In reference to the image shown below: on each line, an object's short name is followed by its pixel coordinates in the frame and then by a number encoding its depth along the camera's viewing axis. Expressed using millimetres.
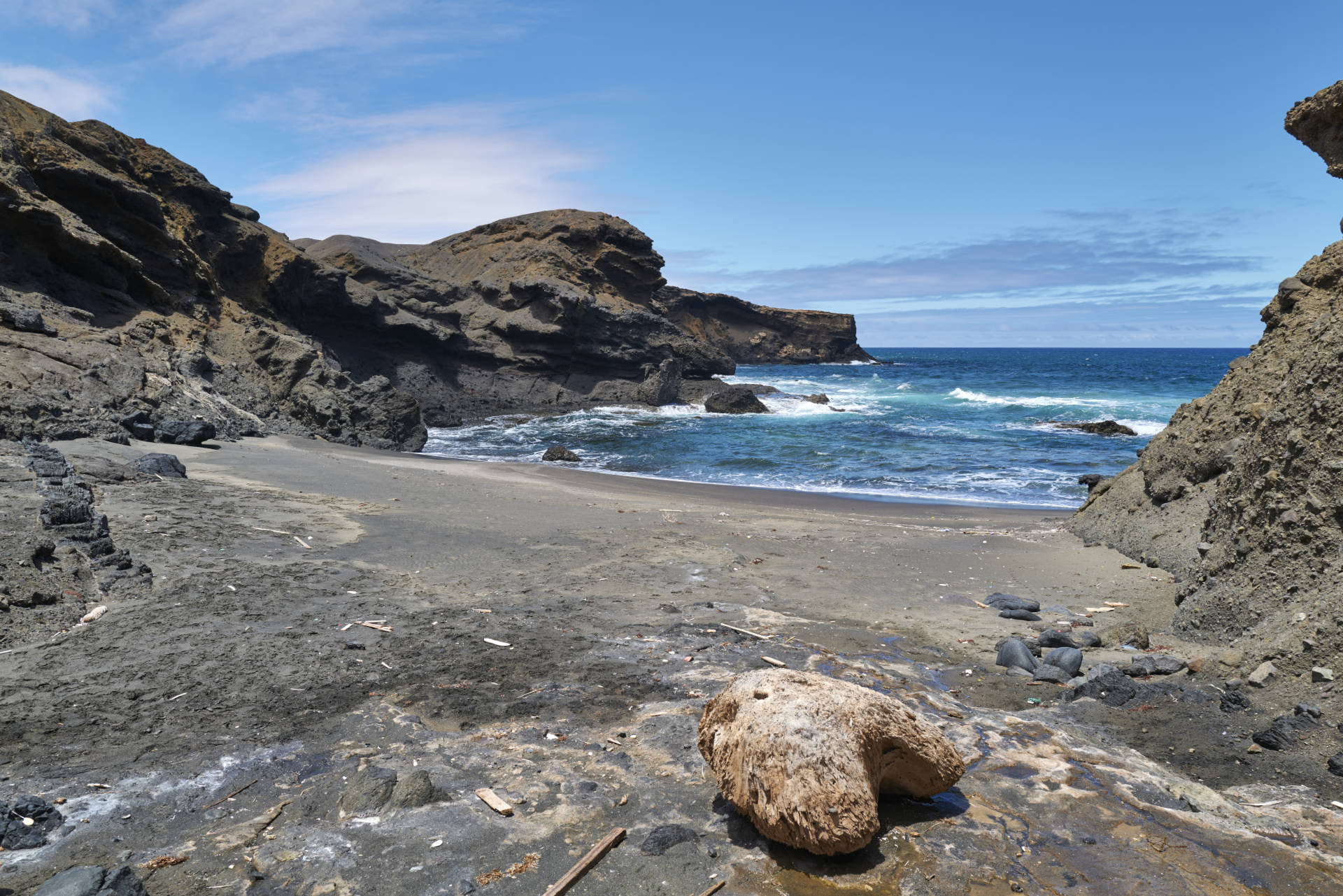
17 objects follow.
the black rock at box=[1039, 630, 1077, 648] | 5547
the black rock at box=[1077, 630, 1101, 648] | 5598
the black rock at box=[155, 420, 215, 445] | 12898
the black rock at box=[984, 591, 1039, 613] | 6476
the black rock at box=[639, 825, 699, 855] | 2992
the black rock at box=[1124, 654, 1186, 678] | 4871
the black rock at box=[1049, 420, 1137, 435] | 26734
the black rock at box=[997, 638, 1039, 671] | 5113
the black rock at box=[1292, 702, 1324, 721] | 3934
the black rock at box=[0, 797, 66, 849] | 2766
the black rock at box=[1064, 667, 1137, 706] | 4516
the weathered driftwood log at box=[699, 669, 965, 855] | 2842
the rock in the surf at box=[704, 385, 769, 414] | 35156
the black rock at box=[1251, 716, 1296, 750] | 3846
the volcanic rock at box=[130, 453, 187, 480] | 9227
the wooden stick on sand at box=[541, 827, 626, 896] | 2719
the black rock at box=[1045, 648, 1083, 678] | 5004
